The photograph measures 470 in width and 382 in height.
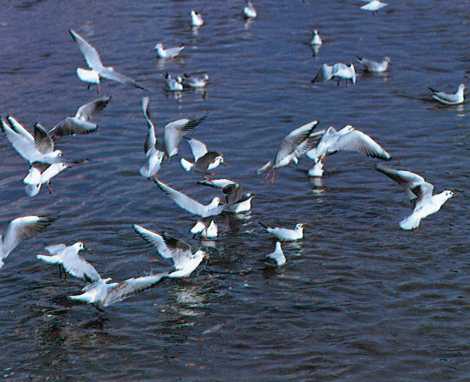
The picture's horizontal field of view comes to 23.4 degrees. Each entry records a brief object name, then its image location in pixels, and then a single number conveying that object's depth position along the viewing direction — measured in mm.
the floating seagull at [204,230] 15734
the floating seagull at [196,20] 27266
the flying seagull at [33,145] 16519
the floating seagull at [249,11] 27562
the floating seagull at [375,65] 23453
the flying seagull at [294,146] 16547
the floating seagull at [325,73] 22391
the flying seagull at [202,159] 17578
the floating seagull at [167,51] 24781
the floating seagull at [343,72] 22438
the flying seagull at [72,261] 13984
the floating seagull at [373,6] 28031
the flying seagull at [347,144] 16781
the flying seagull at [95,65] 19517
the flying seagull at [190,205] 15758
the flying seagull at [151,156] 17312
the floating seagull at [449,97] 21102
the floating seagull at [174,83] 22719
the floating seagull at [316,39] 25312
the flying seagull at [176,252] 14273
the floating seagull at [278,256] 14680
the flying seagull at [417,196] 15205
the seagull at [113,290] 13281
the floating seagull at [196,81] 22750
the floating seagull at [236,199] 16391
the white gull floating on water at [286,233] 15391
